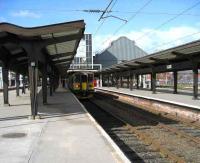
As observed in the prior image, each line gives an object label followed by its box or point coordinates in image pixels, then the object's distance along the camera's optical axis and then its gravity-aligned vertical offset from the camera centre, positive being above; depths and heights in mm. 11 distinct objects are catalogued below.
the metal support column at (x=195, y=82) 12665 -188
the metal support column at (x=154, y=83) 17874 -308
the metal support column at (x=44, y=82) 12830 -84
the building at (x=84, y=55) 52414 +6583
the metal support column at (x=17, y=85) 19033 -420
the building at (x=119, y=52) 56151 +7735
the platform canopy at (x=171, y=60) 11830 +1449
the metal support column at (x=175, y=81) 16149 -143
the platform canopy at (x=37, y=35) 7756 +1830
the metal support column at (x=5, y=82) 12206 -53
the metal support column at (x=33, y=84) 8314 -150
